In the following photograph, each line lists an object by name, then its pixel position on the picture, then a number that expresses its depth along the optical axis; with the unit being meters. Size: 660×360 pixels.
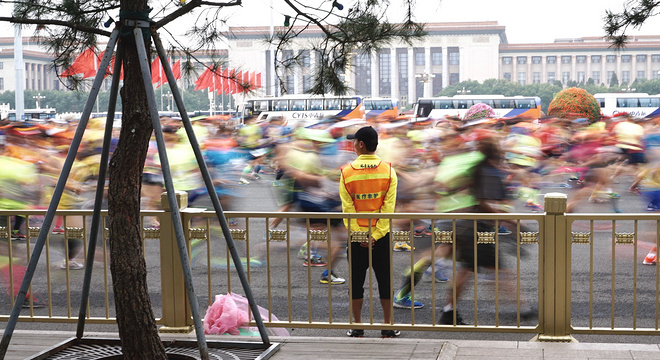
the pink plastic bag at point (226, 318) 5.35
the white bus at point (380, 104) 56.28
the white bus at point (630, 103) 51.66
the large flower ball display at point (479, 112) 29.34
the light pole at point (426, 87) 95.10
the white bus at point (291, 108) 47.31
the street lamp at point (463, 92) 87.95
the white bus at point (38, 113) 62.31
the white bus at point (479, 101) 50.69
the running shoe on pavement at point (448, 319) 6.17
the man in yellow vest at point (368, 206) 5.33
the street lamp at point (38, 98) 80.81
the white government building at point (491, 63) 102.12
